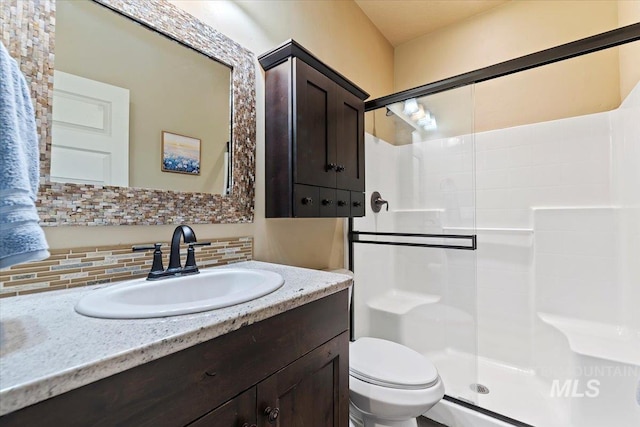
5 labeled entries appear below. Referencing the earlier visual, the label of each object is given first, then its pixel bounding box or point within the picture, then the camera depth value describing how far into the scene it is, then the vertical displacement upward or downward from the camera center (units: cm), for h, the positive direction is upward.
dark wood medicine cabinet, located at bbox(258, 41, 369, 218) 123 +36
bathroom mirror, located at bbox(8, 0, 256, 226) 74 +28
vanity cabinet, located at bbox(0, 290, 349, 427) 41 -31
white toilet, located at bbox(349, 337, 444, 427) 112 -71
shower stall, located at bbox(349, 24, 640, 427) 153 -19
